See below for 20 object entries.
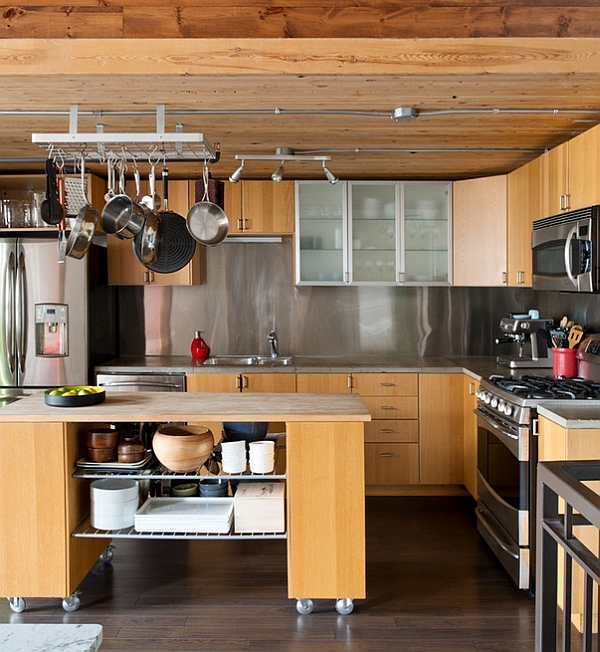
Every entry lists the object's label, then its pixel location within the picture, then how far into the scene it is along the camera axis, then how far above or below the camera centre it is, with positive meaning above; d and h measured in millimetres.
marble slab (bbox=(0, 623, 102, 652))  1077 -532
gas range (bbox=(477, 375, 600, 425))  3207 -432
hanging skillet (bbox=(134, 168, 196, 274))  3488 +311
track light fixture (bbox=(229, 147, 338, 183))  3945 +906
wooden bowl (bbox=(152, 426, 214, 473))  2992 -625
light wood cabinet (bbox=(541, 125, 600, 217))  3283 +672
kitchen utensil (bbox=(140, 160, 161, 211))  3137 +546
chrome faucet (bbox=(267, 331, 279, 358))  5391 -290
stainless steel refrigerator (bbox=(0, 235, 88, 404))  4652 -51
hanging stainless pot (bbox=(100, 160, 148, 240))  3201 +432
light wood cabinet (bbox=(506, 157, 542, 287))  4230 +568
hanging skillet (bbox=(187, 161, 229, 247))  3318 +415
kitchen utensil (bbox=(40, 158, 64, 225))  3244 +487
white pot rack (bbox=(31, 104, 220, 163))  2812 +709
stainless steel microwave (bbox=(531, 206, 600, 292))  3318 +270
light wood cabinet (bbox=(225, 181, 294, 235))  5090 +740
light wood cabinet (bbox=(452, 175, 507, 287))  4801 +522
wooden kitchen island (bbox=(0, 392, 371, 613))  3023 -866
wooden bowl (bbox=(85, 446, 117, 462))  3143 -669
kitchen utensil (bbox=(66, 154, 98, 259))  3172 +351
